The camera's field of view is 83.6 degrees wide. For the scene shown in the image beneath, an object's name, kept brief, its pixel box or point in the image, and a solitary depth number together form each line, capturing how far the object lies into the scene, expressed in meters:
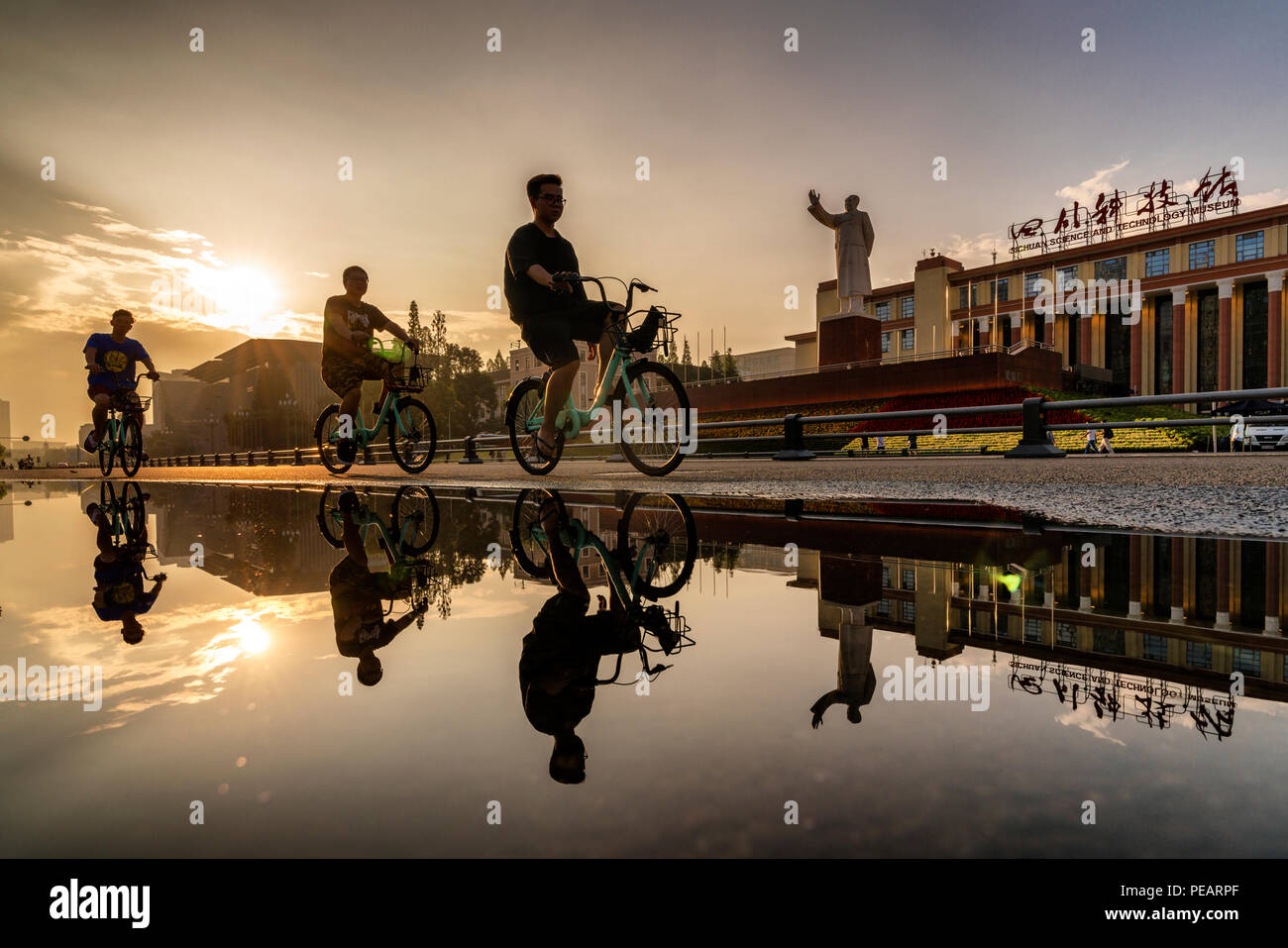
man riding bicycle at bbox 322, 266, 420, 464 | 8.62
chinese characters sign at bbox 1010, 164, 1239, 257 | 57.75
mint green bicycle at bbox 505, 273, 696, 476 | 6.54
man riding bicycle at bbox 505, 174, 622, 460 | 6.38
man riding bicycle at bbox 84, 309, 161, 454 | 11.34
